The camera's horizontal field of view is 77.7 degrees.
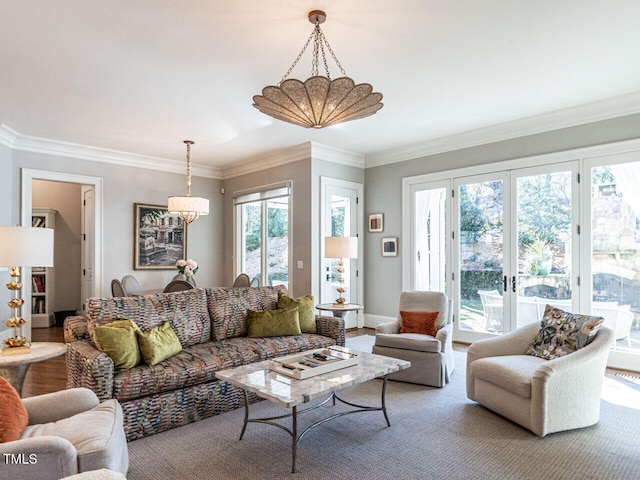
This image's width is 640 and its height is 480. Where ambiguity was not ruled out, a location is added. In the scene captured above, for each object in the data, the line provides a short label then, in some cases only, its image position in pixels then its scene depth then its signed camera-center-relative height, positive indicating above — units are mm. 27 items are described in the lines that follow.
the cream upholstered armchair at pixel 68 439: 1502 -850
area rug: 2223 -1279
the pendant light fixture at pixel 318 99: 2531 +990
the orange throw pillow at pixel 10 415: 1653 -749
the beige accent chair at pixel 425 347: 3629 -970
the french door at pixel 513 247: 4512 -29
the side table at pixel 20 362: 2573 -761
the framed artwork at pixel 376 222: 6234 +358
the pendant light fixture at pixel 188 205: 5316 +533
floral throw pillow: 2921 -680
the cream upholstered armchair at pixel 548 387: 2623 -988
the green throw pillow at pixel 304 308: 4004 -646
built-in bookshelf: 6859 -886
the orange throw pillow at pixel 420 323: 4000 -799
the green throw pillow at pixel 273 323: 3705 -742
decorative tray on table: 2497 -790
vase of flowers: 5539 -338
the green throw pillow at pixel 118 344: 2693 -686
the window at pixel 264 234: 6328 +188
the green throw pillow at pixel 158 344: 2850 -739
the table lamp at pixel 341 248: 4566 -38
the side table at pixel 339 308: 4367 -705
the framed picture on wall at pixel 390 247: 6039 -36
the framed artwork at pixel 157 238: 6379 +112
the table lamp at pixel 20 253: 2773 -58
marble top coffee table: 2189 -826
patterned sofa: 2605 -860
